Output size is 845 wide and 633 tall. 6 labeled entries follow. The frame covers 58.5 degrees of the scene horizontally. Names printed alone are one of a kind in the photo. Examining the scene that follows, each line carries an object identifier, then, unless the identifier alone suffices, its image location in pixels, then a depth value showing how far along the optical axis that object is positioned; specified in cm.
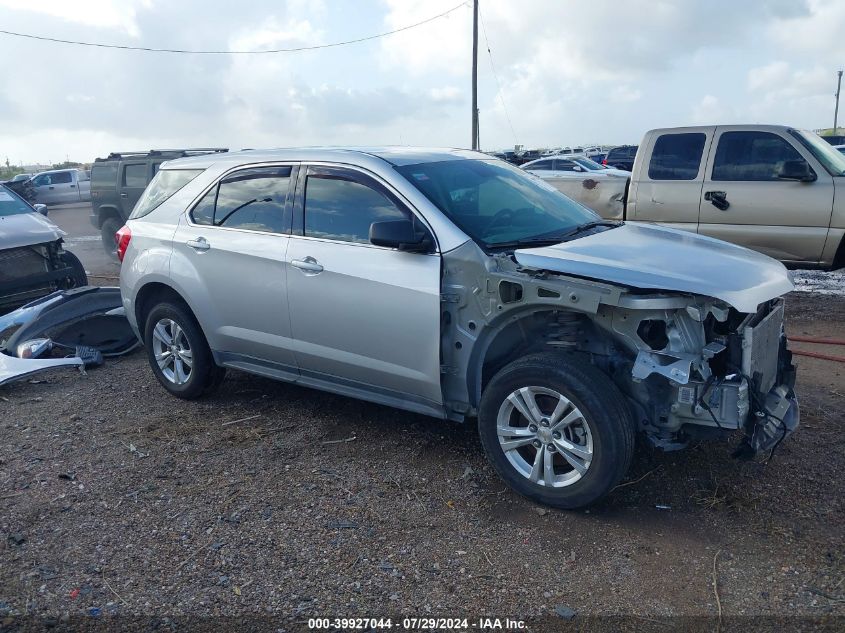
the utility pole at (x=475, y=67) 2798
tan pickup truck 815
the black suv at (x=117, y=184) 1308
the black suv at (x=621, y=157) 2523
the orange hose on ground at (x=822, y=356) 615
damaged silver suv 371
